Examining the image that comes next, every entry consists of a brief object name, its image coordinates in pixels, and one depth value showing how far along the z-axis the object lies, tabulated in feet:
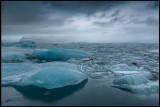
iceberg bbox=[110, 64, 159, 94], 8.39
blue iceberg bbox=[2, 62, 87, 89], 9.10
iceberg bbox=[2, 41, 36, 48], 34.92
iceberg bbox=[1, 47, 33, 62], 17.28
